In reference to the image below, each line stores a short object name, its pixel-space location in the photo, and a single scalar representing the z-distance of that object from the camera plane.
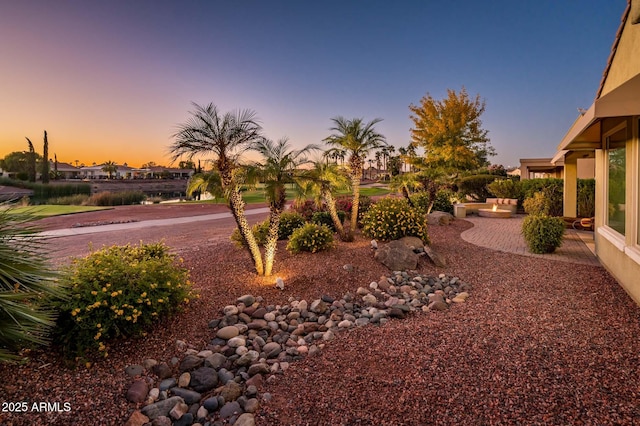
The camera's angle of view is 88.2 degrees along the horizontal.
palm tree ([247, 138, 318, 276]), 6.19
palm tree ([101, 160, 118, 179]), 90.17
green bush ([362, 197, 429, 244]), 8.69
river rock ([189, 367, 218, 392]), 3.25
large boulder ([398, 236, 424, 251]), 8.01
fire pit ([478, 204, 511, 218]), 15.91
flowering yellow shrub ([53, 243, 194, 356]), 3.34
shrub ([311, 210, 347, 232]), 10.62
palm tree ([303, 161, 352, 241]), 8.48
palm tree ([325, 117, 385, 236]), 8.90
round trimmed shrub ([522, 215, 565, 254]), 8.11
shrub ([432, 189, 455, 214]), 16.34
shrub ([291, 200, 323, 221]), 11.48
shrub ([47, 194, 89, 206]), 25.84
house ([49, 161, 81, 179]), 87.80
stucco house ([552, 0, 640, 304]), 4.04
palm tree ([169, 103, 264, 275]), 5.42
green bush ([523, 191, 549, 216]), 14.02
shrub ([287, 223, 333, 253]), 7.61
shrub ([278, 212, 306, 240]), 9.76
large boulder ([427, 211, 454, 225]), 12.73
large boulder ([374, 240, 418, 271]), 7.03
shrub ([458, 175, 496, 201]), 22.16
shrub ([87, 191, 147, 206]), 25.60
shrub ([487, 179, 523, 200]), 18.12
